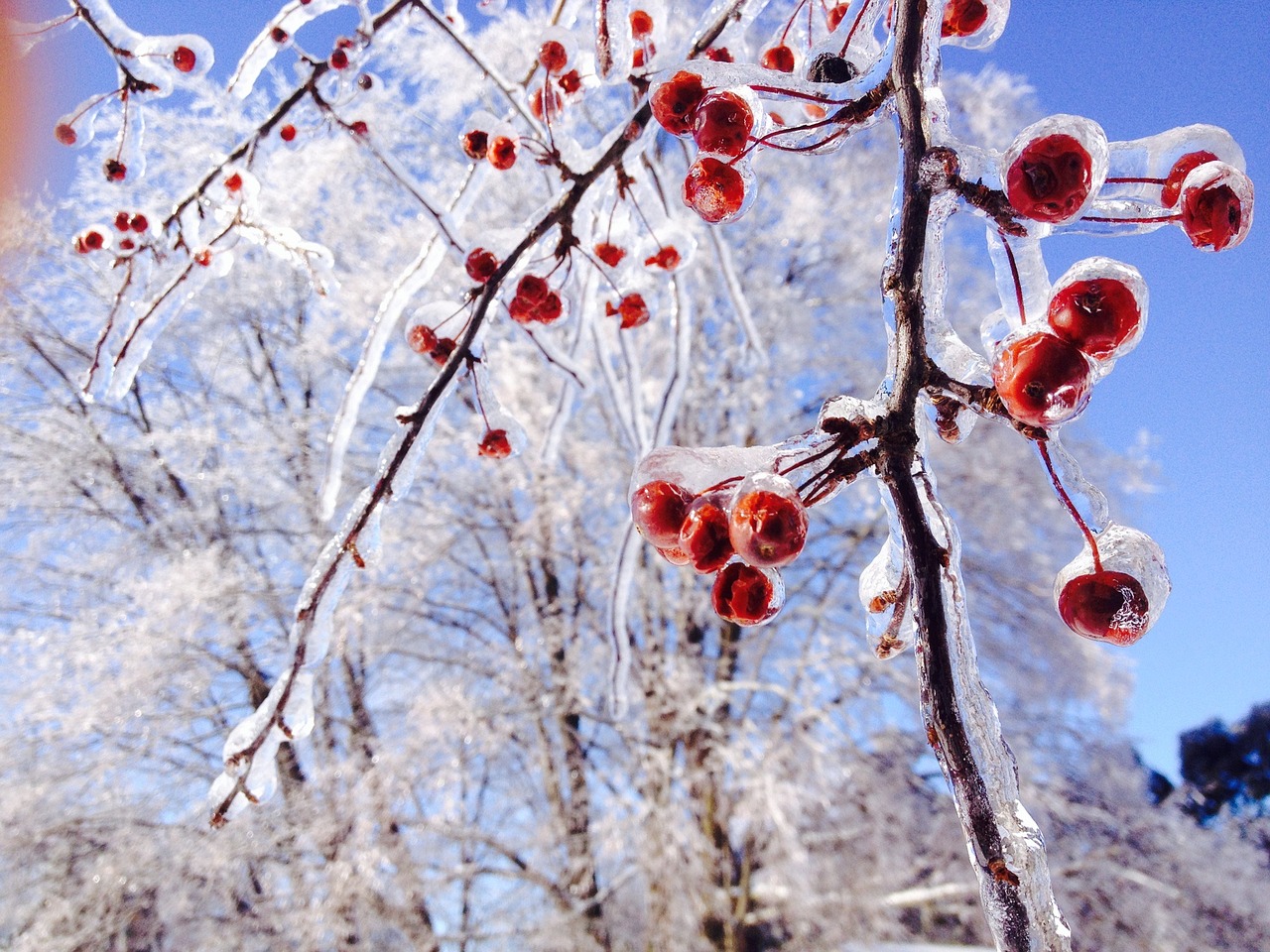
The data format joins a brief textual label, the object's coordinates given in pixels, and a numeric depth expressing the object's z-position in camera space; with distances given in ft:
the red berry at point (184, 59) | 1.02
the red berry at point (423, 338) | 0.82
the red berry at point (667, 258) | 1.01
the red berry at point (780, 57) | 0.78
